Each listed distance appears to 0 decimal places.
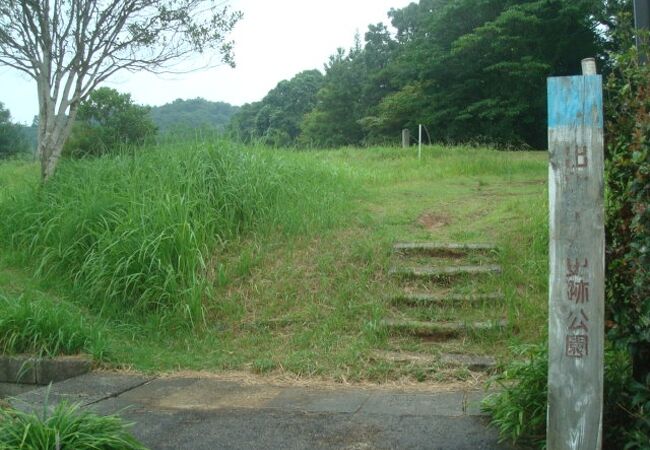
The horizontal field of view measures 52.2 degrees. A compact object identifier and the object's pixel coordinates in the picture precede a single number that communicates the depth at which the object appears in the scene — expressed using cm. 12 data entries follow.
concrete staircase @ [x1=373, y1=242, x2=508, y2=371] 536
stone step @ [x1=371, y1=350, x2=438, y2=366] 523
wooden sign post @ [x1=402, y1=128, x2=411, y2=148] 1857
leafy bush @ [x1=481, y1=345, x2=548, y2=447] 353
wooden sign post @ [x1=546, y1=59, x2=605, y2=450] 315
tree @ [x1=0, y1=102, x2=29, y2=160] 3083
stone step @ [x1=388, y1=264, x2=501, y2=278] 631
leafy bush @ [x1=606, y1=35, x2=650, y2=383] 313
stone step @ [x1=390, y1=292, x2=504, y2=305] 593
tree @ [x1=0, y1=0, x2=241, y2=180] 823
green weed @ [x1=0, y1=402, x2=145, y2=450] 327
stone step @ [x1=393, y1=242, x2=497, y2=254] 677
